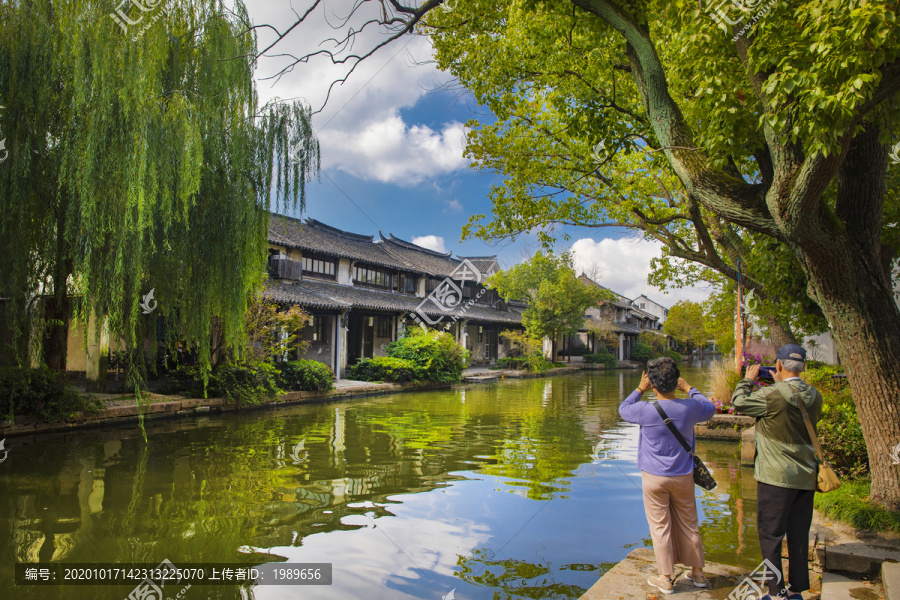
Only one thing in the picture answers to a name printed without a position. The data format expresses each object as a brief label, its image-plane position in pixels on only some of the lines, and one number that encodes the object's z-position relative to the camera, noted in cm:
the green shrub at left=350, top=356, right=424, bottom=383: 1905
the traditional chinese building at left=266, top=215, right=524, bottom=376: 1964
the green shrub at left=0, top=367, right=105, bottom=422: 870
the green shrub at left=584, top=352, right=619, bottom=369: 3728
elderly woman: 343
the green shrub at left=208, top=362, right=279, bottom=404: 1294
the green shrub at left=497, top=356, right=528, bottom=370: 2850
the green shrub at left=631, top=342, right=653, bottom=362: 4488
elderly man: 324
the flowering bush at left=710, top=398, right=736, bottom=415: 1013
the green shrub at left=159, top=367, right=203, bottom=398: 1272
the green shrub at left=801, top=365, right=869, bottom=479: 546
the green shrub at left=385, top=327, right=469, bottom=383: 2008
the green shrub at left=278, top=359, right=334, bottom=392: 1536
